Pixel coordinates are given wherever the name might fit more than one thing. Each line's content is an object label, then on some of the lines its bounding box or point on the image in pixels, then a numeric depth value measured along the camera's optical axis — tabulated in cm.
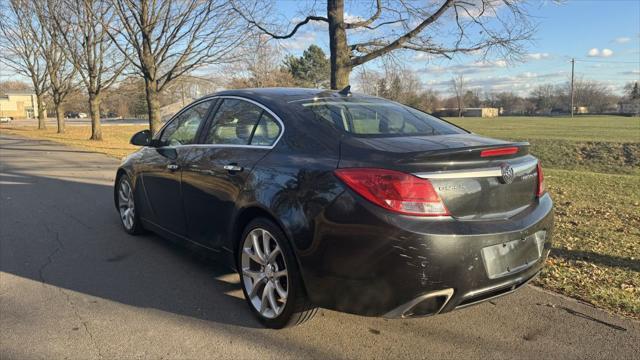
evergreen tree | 5582
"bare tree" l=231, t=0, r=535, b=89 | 1013
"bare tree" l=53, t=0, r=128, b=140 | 1997
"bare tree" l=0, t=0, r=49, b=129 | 2688
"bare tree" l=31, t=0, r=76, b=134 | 2522
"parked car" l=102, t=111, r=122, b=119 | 11385
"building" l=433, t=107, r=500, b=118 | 11581
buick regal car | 270
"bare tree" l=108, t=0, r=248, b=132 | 1523
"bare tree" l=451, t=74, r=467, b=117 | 12734
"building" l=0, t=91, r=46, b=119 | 10825
